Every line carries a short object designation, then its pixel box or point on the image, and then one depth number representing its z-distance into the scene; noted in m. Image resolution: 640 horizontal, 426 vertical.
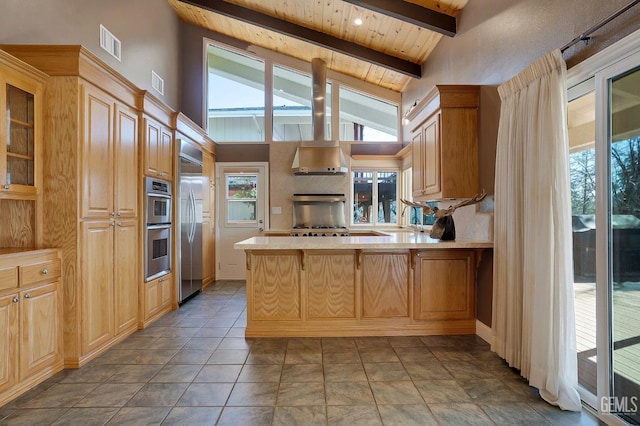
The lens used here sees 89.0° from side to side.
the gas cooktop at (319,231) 5.33
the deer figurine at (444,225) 3.17
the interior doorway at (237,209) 5.75
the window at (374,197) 5.98
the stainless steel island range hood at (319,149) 5.26
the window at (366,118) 5.95
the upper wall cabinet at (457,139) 3.05
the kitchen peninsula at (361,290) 3.04
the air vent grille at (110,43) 3.29
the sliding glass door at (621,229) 1.66
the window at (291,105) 5.87
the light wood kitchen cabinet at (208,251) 5.11
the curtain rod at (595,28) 1.55
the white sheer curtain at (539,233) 1.93
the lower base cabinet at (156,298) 3.35
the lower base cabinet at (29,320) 1.96
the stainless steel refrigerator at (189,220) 4.13
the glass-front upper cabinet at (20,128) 2.09
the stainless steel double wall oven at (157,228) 3.41
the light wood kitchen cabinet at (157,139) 3.37
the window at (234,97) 5.79
